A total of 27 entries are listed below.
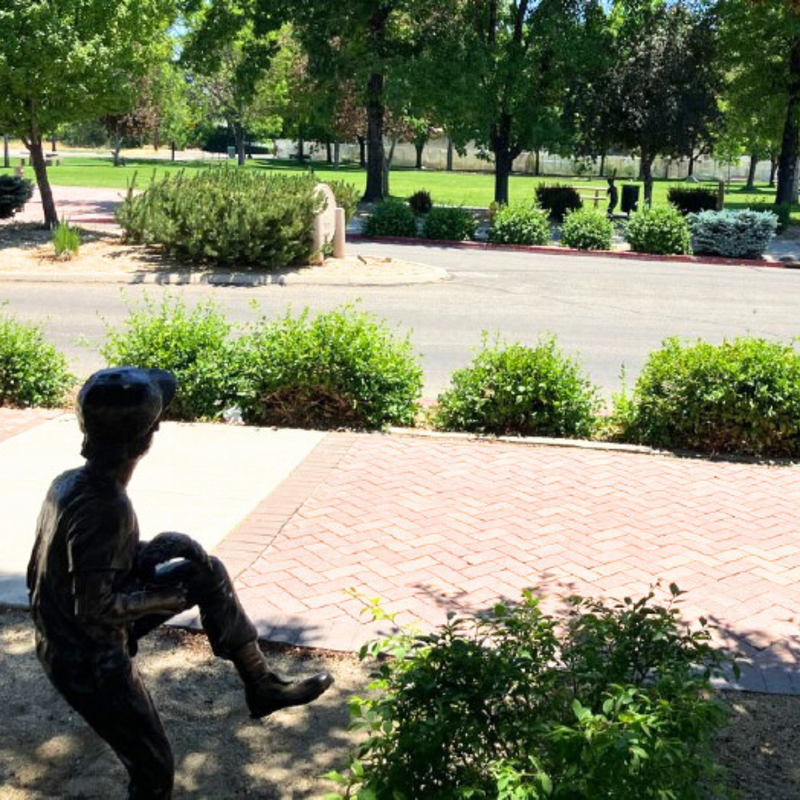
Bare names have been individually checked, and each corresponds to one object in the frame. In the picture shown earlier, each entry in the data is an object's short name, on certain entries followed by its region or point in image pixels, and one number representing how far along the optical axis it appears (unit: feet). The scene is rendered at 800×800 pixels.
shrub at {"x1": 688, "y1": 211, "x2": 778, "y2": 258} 79.36
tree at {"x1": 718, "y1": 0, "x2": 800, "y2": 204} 103.65
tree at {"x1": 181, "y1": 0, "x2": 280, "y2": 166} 99.25
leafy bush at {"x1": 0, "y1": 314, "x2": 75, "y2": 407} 29.71
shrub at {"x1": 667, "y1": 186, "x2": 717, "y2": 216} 104.12
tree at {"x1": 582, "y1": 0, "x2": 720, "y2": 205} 106.42
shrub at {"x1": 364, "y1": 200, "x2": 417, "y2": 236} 85.66
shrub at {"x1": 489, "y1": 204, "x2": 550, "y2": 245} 83.05
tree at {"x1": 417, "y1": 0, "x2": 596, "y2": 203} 90.74
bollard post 67.25
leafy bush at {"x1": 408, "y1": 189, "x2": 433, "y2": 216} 98.98
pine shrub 58.90
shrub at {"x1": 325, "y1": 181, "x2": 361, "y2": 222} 74.23
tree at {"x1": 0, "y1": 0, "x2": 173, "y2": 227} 62.75
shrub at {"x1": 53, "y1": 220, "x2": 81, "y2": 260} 62.18
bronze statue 9.52
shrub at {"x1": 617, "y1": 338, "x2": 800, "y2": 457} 26.20
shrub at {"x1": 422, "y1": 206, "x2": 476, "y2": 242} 84.69
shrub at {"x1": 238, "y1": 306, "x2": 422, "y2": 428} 27.94
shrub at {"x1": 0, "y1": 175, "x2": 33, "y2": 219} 84.48
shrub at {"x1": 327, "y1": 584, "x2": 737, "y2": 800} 8.55
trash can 112.37
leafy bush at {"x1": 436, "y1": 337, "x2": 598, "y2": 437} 27.68
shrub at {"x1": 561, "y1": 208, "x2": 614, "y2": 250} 81.05
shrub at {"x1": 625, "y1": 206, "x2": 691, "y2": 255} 79.66
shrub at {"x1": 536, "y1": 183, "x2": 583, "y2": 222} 107.14
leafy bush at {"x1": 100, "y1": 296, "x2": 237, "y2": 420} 28.43
